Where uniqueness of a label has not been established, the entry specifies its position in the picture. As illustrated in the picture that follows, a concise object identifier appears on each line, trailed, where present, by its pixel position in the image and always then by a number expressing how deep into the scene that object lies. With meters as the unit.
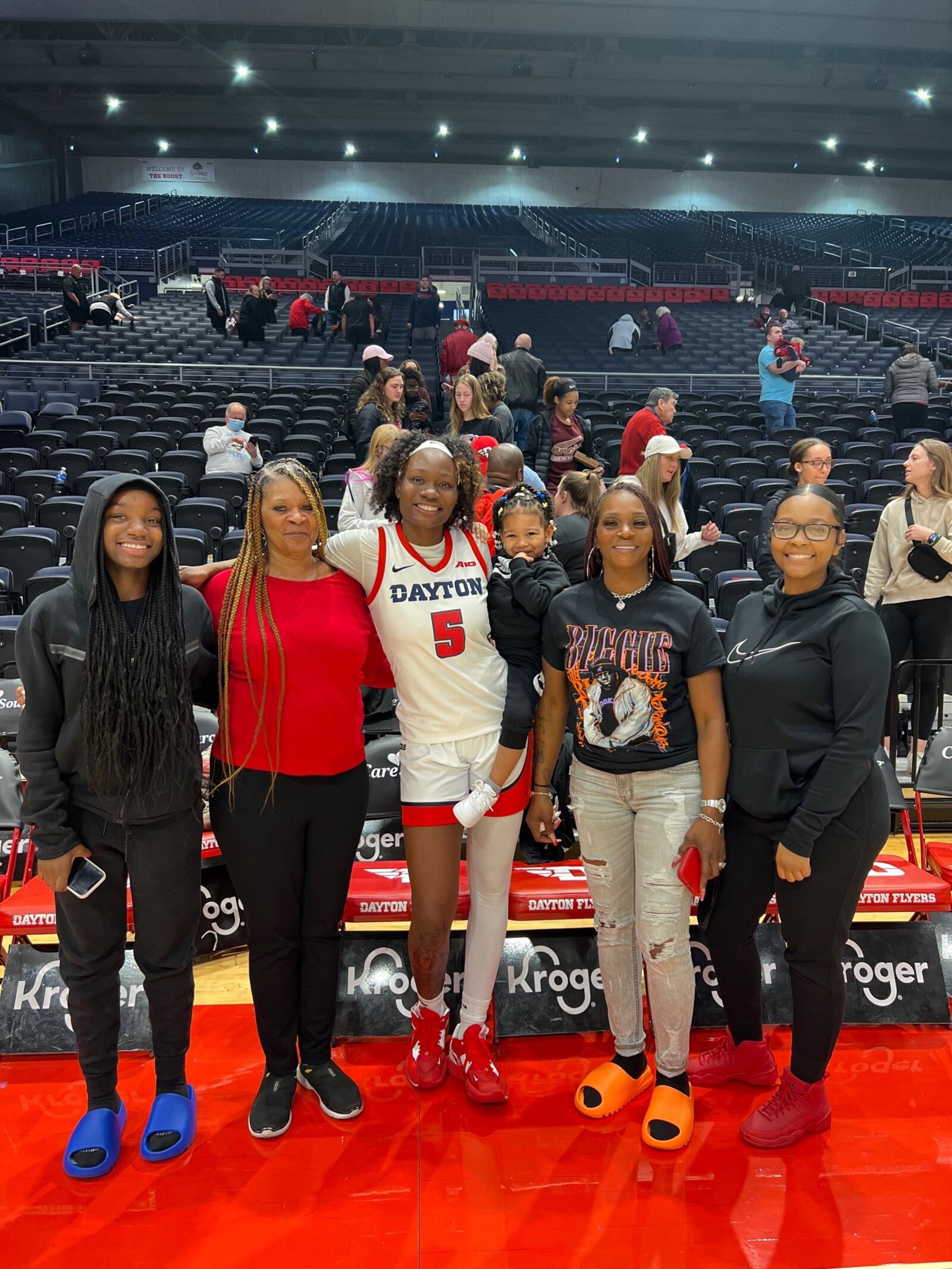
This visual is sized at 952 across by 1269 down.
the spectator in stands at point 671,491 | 4.02
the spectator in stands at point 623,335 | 14.47
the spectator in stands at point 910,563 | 4.27
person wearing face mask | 7.57
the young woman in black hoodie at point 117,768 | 2.38
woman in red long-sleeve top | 2.48
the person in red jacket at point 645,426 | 5.79
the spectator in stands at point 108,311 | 14.85
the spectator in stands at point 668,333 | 14.45
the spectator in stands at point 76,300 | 14.56
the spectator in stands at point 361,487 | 3.65
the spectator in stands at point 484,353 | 6.97
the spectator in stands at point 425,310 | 13.71
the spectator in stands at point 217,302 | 14.21
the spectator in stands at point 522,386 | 7.56
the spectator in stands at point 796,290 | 18.50
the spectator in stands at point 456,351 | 9.43
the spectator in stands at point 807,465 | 3.98
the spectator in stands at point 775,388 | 9.33
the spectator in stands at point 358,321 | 12.82
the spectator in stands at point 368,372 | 7.72
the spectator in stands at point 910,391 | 9.55
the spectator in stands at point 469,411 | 5.55
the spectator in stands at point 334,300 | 14.85
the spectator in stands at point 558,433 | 6.50
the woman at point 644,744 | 2.48
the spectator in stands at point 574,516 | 3.31
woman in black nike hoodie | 2.32
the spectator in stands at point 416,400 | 7.12
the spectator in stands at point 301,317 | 14.00
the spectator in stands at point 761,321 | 16.92
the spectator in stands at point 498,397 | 5.64
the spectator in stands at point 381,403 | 5.96
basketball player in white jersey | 2.57
